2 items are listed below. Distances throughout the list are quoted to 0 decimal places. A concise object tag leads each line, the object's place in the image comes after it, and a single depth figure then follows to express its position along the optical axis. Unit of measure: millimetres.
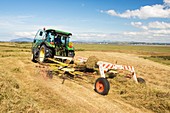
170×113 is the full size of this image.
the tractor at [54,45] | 8798
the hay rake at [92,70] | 5097
